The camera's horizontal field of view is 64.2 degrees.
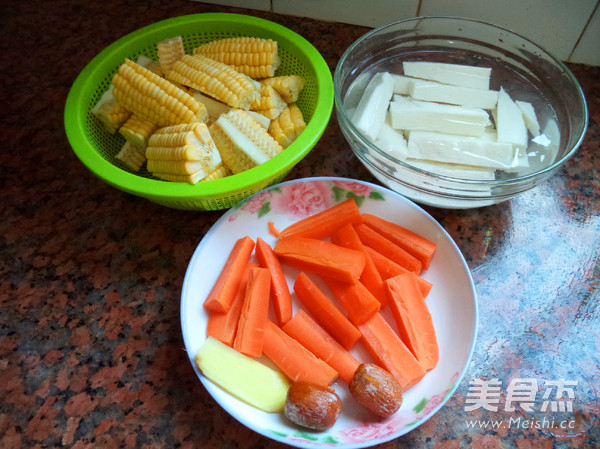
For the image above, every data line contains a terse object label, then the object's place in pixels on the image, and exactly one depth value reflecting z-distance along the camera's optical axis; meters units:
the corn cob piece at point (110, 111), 0.40
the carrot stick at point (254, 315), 0.33
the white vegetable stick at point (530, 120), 0.43
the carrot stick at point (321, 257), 0.35
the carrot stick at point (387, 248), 0.37
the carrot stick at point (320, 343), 0.32
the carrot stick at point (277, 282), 0.35
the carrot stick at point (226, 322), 0.33
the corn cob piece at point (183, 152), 0.34
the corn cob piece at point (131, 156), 0.41
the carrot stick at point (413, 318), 0.33
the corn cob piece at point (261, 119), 0.41
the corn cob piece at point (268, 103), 0.42
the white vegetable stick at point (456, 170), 0.38
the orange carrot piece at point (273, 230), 0.39
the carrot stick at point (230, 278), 0.34
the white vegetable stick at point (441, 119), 0.40
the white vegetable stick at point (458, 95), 0.43
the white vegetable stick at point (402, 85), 0.44
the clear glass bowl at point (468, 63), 0.36
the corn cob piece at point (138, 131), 0.40
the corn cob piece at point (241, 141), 0.37
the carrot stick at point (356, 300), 0.34
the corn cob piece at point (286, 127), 0.41
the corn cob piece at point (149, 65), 0.44
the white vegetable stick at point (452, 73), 0.44
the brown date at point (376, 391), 0.29
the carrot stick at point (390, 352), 0.32
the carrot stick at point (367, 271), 0.36
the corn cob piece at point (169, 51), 0.43
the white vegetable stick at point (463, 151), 0.39
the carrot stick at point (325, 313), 0.34
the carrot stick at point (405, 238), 0.37
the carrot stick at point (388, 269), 0.36
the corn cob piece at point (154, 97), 0.38
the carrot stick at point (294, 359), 0.32
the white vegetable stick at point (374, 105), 0.40
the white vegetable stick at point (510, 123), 0.40
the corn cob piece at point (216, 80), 0.40
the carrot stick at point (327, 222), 0.39
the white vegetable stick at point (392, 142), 0.39
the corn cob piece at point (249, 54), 0.42
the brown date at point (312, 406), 0.28
